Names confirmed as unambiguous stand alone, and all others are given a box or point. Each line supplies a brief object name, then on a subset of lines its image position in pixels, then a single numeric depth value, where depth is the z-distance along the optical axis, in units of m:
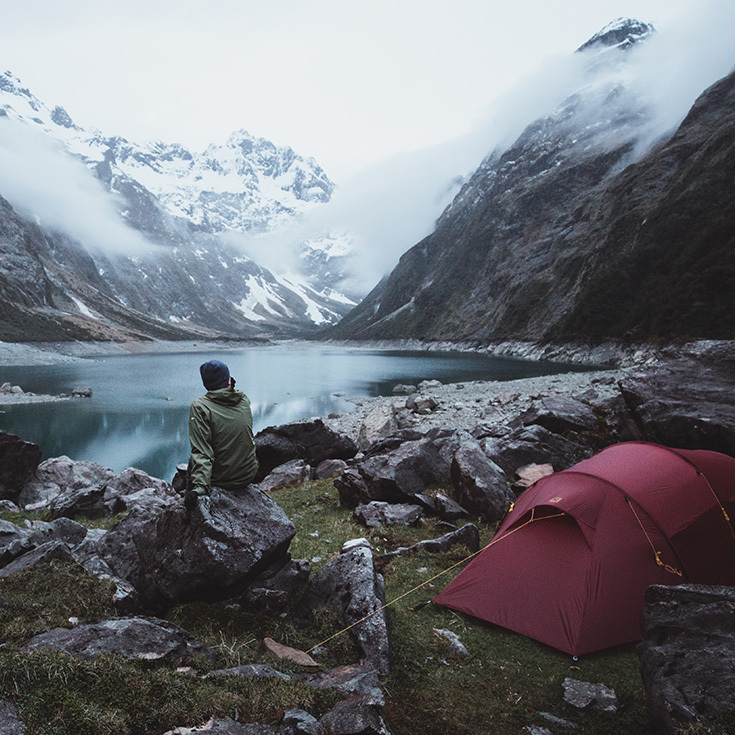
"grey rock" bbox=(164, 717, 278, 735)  3.37
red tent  6.39
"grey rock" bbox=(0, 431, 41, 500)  16.11
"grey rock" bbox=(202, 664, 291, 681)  4.34
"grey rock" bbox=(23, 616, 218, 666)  4.50
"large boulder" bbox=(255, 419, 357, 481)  18.11
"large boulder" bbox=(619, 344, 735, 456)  10.20
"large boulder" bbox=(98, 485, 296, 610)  6.06
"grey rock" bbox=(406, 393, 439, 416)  31.12
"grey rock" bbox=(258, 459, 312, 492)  16.03
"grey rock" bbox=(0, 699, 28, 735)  3.02
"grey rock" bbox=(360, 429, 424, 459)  16.02
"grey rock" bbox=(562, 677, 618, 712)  5.02
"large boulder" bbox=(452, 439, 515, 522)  10.62
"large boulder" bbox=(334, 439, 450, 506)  11.85
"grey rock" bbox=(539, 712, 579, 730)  4.75
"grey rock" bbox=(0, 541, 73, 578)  6.82
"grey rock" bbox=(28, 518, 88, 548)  8.73
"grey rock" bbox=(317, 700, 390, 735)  3.62
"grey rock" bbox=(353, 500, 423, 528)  10.59
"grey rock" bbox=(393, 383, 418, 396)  49.44
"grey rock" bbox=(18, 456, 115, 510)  14.40
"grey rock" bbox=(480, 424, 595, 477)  12.91
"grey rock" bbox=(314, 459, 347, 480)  16.58
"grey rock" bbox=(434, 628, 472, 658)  5.98
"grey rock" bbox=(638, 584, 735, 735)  4.12
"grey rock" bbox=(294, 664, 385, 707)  4.53
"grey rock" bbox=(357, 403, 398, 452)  21.79
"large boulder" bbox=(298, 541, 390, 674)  5.61
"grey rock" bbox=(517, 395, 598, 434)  14.02
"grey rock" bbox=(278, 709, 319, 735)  3.49
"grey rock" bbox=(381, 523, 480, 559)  8.89
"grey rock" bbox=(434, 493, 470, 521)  10.79
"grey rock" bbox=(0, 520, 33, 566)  7.59
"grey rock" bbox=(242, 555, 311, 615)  6.50
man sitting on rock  6.09
